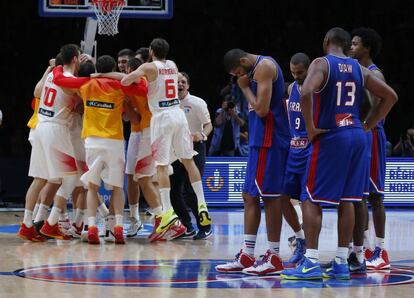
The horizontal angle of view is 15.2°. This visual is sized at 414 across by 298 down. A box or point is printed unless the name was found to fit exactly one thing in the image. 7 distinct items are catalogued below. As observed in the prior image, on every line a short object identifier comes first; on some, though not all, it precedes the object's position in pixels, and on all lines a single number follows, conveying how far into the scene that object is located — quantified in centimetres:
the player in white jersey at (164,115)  1666
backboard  2020
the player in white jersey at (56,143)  1679
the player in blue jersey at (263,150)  1272
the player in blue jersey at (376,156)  1350
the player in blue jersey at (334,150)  1202
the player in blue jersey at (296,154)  1340
